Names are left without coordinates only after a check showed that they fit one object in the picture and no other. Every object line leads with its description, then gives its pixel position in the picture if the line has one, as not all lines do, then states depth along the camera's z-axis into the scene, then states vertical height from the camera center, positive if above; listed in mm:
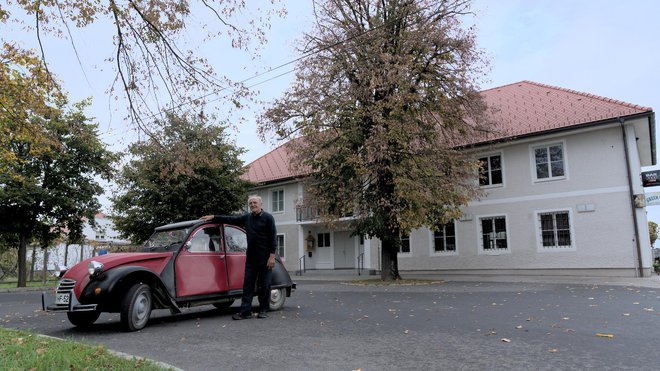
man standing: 8078 +2
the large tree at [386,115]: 17141 +4825
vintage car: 6930 -321
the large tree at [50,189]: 20141 +2923
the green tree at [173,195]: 24359 +2977
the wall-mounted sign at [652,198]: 18688 +1638
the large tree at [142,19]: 7555 +3573
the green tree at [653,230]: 54734 +1331
